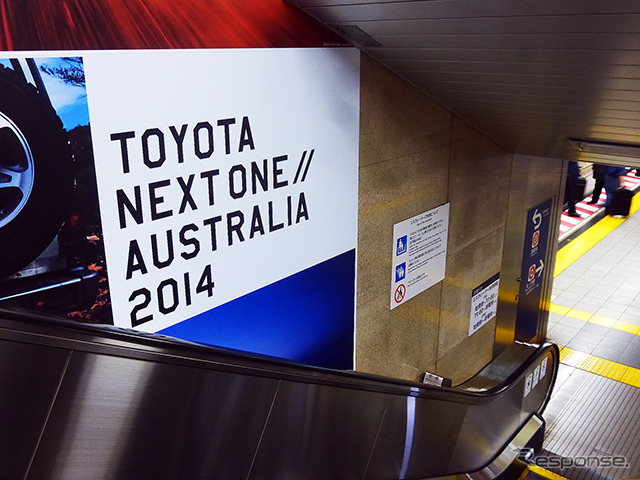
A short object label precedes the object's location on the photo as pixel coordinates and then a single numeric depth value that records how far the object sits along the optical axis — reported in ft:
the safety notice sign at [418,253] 14.26
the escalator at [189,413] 4.49
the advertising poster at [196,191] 7.31
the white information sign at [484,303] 19.20
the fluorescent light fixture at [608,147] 13.85
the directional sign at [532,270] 22.13
